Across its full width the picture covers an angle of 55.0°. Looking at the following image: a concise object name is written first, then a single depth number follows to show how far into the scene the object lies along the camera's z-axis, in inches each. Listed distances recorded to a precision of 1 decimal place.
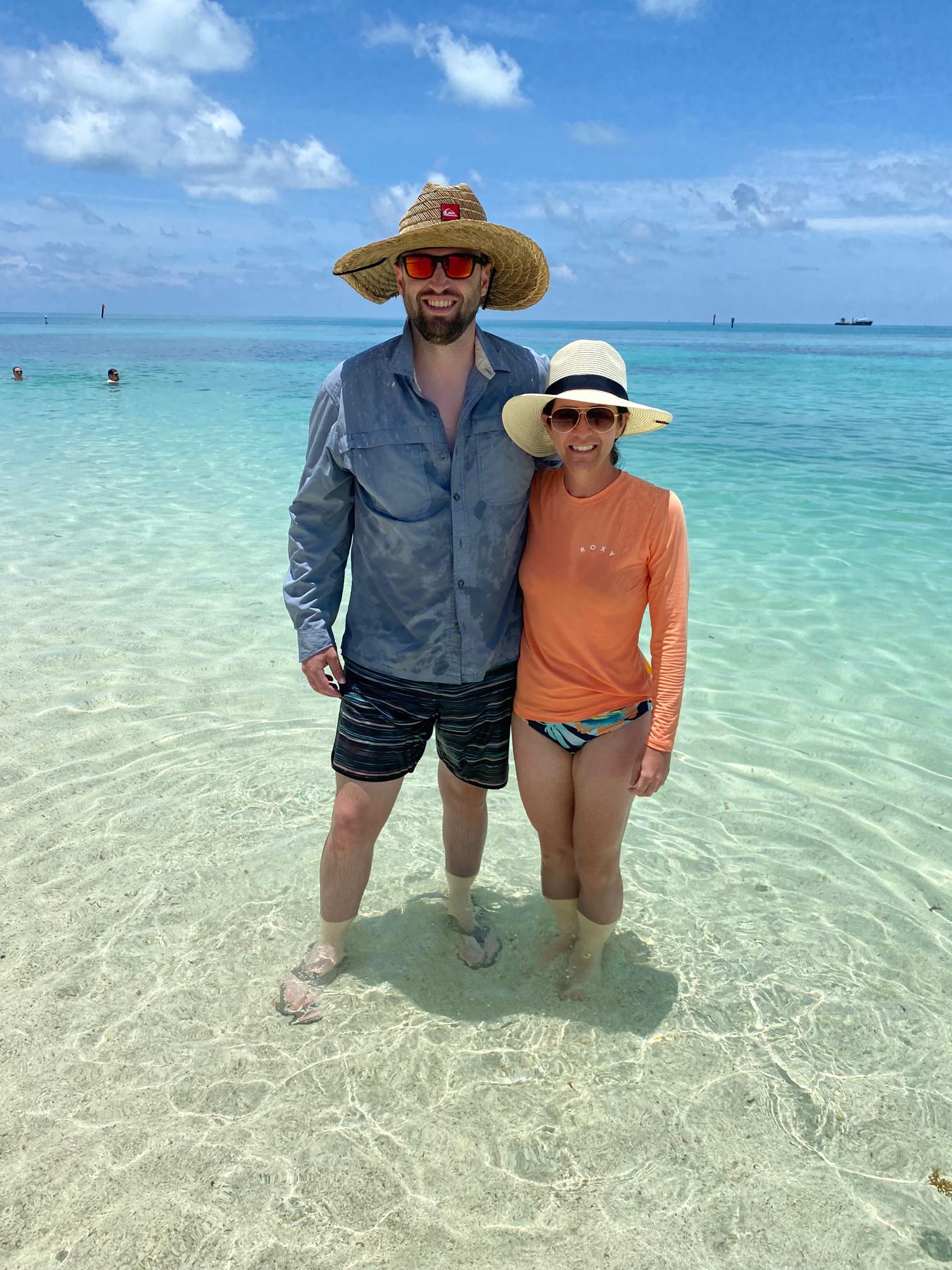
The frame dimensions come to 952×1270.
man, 115.3
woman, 111.9
